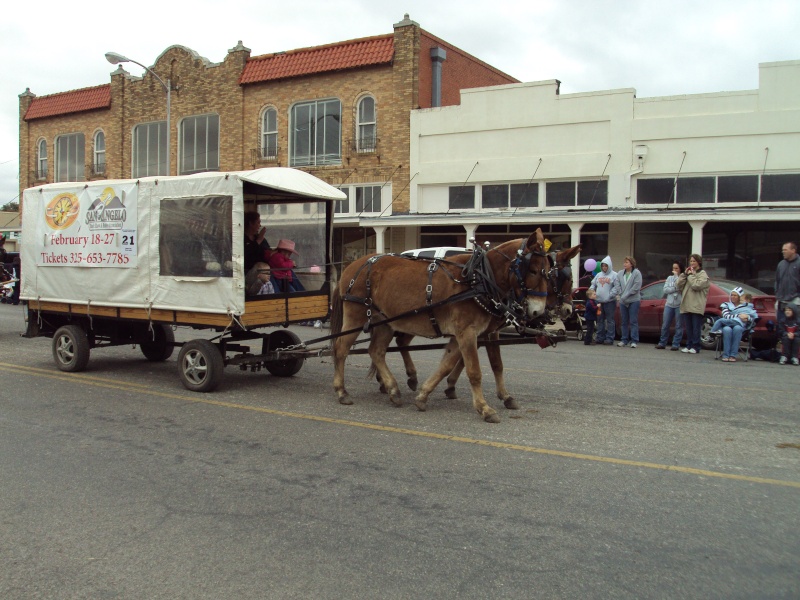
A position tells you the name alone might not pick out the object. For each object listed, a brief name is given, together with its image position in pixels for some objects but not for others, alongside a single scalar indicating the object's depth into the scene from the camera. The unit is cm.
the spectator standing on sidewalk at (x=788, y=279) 1321
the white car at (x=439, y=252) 1606
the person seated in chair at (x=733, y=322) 1352
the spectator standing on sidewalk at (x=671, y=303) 1533
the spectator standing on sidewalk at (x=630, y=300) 1578
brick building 2730
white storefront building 2138
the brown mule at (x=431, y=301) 748
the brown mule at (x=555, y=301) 746
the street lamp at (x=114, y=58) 2184
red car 1453
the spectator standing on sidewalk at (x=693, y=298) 1457
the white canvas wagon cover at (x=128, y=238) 862
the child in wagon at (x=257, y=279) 927
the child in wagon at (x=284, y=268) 953
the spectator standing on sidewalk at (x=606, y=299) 1619
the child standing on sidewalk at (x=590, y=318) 1641
